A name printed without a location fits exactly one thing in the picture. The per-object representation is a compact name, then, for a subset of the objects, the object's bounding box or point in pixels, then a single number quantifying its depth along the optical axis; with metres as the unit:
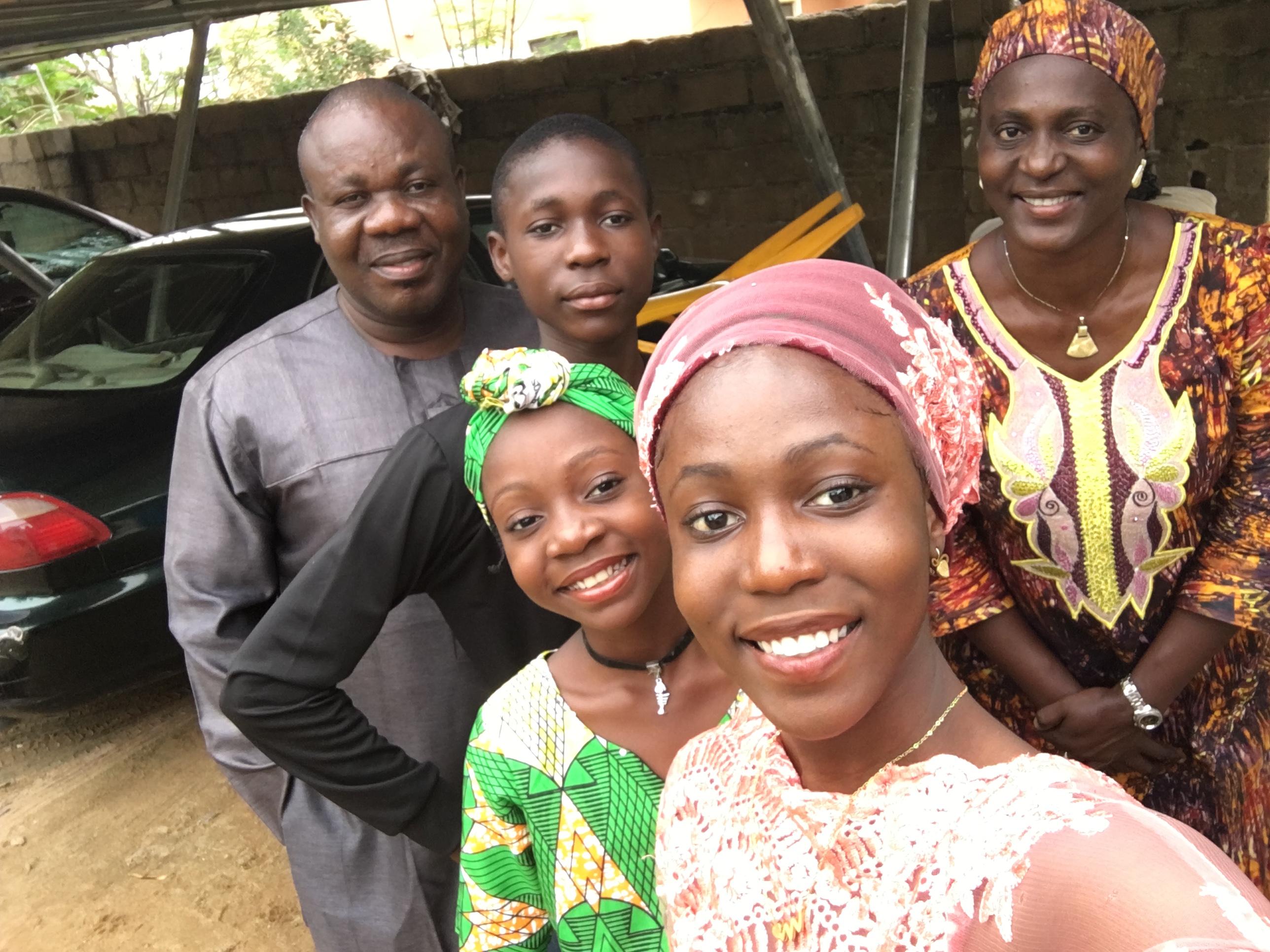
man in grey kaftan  1.85
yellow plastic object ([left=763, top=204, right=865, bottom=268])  3.76
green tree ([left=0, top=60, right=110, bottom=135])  14.16
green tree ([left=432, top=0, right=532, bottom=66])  14.38
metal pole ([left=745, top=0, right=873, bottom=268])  4.11
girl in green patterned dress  1.36
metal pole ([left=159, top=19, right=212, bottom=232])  6.69
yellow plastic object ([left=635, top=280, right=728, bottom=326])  3.51
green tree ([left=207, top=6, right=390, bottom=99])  14.65
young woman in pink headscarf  0.81
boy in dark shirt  1.54
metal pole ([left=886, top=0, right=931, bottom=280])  3.83
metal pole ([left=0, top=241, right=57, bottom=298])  5.92
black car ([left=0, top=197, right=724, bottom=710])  3.43
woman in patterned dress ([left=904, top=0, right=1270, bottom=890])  1.57
